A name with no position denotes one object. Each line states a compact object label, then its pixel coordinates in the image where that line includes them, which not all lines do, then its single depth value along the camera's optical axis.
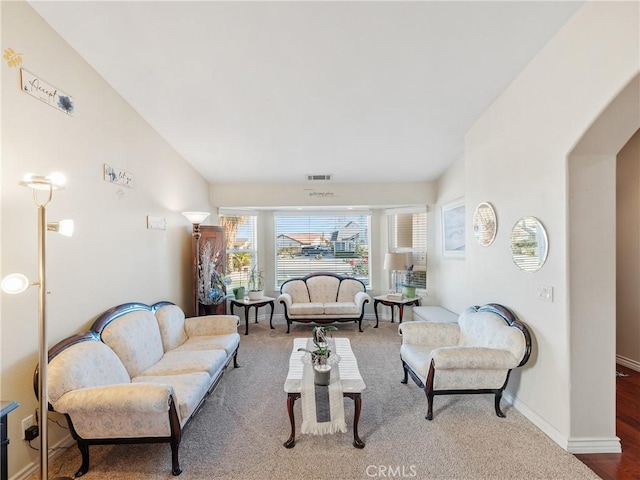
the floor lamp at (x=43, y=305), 1.69
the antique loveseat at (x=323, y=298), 5.07
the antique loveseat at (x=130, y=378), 1.86
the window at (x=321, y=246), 6.20
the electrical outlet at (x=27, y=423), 1.92
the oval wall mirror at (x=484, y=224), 3.11
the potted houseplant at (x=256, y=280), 5.79
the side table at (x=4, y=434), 1.64
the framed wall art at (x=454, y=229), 4.46
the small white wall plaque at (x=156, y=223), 3.46
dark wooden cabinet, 4.23
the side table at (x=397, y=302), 5.18
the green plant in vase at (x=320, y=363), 2.35
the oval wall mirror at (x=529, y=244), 2.38
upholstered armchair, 2.44
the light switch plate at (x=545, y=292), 2.29
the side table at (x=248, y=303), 5.01
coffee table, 2.21
